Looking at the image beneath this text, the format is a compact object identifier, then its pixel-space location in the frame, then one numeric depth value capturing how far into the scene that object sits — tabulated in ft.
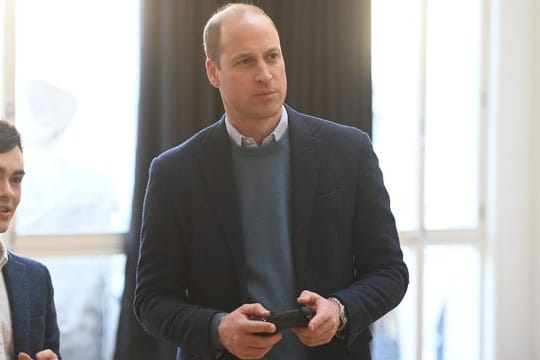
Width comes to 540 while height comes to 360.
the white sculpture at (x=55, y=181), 22.61
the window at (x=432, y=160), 27.86
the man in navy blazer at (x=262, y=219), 10.46
